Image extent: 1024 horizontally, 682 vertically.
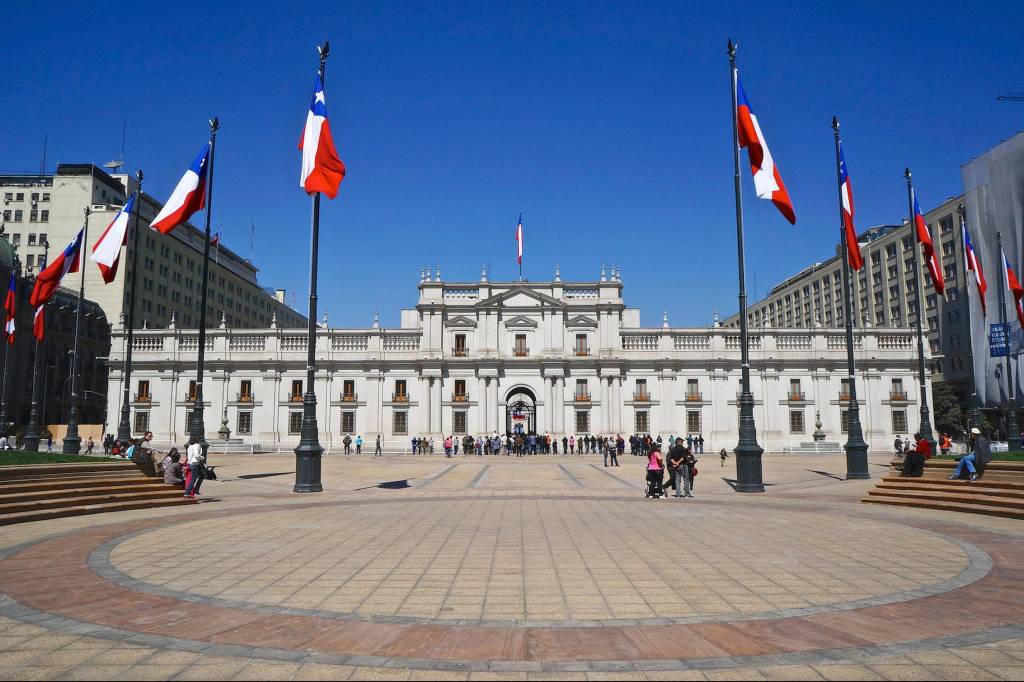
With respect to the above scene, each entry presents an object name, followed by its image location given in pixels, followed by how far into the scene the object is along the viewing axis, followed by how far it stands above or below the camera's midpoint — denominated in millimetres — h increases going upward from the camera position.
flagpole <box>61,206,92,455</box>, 28984 -765
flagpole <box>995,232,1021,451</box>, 27903 -769
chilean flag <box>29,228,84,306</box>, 24078 +5056
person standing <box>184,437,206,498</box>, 17266 -1285
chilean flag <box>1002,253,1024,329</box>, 27953 +5109
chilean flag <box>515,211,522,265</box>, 60438 +15448
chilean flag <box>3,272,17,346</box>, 30752 +5016
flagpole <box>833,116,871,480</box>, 22969 -1174
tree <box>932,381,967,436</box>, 62312 -231
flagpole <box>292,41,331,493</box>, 19625 -448
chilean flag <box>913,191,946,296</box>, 26062 +6370
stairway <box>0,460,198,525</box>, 13375 -1631
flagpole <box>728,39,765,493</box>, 19438 -993
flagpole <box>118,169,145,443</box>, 27481 +313
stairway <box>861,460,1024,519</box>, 14078 -1902
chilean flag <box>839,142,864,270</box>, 22031 +6326
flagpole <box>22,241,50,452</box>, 29828 -737
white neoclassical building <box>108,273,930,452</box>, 55656 +3056
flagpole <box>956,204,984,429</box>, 25328 -142
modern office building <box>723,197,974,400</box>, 66438 +13612
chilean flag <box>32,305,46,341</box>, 29828 +4162
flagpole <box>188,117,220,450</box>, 22344 +2708
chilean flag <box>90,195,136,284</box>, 21580 +5477
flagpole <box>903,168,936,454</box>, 26344 +729
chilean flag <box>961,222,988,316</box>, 26989 +5775
